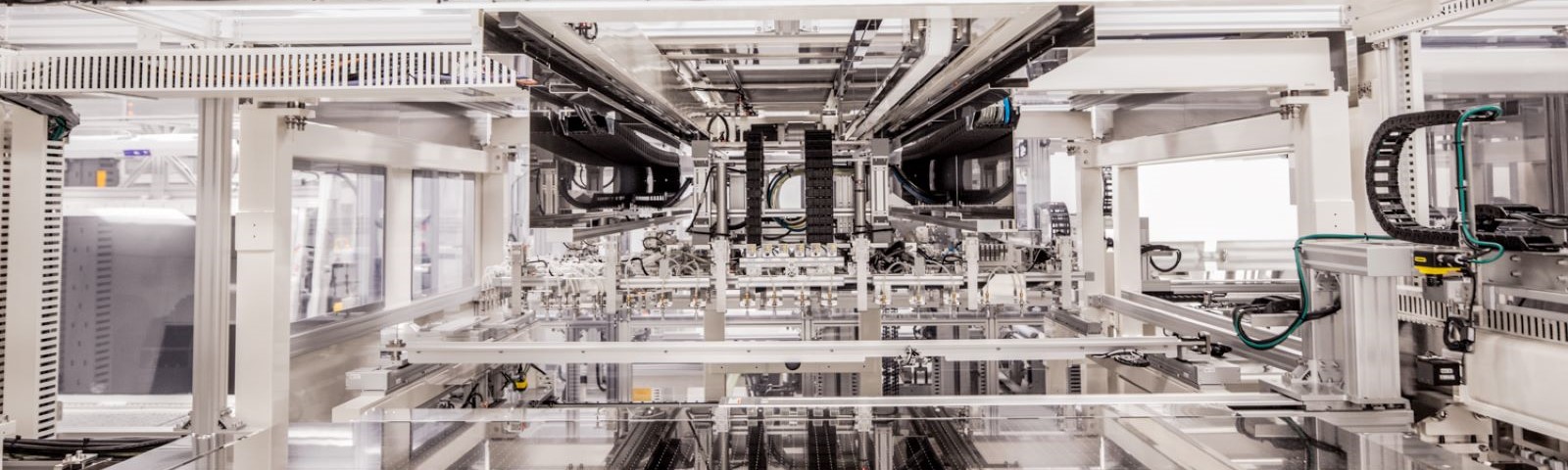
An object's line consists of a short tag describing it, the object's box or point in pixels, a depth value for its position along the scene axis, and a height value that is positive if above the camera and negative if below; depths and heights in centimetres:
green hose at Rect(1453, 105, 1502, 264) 145 +14
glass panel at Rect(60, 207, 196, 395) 409 -27
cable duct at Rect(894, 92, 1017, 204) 216 +35
